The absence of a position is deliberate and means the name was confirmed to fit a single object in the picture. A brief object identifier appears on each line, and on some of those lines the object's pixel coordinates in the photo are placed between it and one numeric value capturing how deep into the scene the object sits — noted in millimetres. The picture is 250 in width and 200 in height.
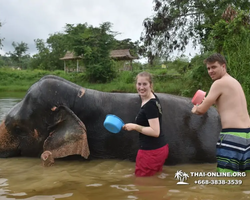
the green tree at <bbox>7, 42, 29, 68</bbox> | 75250
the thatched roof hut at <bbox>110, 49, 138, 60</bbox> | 38312
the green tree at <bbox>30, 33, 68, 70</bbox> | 56312
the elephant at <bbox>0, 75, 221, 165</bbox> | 3920
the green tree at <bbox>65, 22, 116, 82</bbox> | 31594
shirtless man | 3199
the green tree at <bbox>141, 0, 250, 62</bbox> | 22378
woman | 3295
